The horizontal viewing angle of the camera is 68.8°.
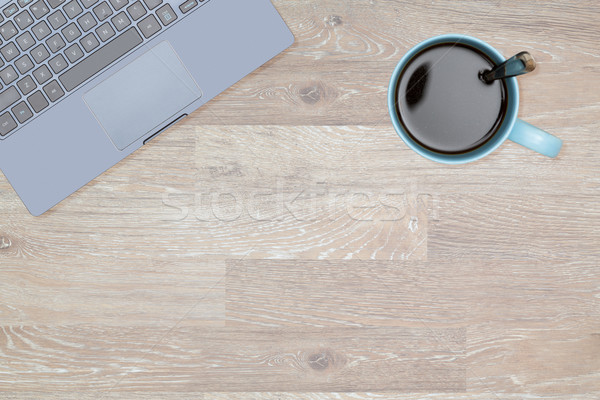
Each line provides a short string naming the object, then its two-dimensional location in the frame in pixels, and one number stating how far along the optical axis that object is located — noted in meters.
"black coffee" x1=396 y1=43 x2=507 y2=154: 0.53
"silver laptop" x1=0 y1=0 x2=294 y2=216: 0.53
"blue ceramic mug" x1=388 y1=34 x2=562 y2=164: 0.47
